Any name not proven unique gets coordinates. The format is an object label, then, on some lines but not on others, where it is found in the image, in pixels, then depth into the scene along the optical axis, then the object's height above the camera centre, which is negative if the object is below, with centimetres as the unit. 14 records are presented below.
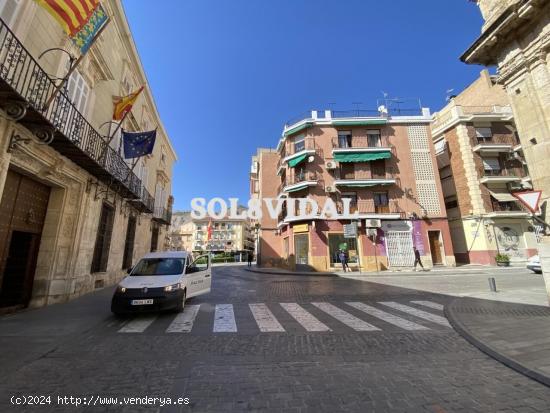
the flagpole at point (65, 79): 597 +434
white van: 632 -58
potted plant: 2073 -21
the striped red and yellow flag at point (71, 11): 531 +532
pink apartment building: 2216 +633
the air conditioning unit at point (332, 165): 2336 +845
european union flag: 1100 +493
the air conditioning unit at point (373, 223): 2180 +299
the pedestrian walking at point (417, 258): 1950 +4
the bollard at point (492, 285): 943 -99
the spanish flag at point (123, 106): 962 +576
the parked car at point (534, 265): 1423 -45
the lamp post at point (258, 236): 2920 +289
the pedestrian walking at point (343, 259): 2030 +4
